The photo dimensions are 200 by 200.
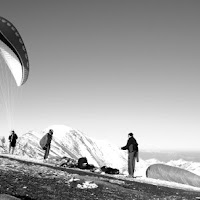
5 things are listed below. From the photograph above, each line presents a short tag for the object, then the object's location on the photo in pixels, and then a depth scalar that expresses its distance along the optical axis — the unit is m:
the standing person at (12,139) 35.41
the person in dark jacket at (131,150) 20.42
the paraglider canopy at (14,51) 20.48
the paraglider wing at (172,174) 20.97
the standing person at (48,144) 28.38
